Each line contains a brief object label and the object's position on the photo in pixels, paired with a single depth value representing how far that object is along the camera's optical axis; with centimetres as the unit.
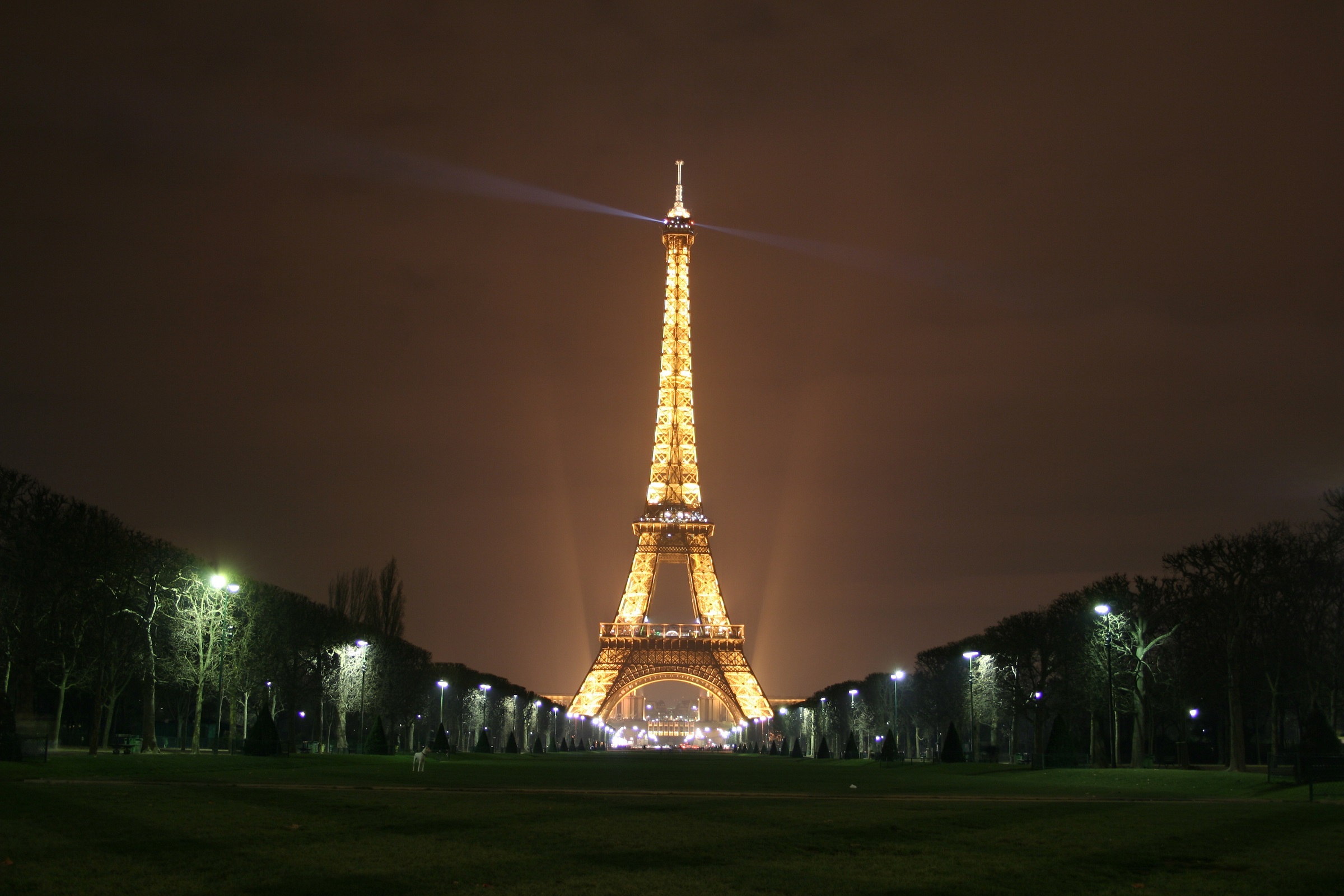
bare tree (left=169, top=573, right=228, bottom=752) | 6209
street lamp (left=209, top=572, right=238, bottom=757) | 5388
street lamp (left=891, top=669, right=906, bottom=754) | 9367
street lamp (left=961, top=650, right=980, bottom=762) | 8302
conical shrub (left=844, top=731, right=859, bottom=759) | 9562
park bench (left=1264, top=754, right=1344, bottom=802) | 3938
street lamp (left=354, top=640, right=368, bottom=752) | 8275
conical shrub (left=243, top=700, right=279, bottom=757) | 5922
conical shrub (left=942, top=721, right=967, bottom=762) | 7612
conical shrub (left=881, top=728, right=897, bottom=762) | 8319
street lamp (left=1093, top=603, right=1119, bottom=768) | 5684
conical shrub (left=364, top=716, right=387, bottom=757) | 7625
